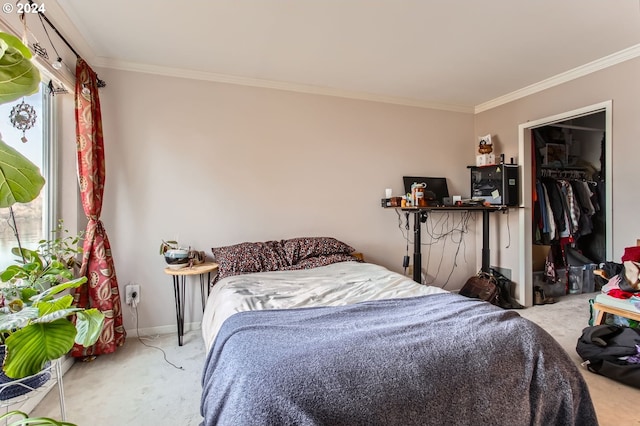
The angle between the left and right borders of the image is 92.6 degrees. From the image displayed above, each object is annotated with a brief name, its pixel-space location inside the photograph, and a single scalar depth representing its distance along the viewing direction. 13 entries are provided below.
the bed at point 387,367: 0.95
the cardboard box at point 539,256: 3.93
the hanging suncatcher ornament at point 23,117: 1.75
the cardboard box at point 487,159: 3.67
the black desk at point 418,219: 3.34
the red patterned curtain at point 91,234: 2.28
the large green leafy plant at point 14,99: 0.69
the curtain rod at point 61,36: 1.87
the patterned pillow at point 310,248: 2.82
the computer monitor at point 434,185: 3.66
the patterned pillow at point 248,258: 2.53
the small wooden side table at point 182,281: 2.46
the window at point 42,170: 1.67
